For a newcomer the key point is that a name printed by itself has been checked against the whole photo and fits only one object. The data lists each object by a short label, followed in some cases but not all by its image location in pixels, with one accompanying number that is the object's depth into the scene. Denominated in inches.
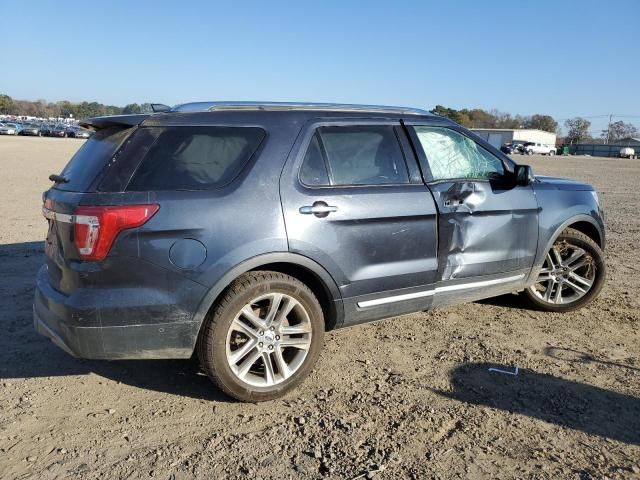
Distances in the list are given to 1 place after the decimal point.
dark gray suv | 122.1
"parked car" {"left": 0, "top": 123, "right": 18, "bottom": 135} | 2536.2
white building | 3875.5
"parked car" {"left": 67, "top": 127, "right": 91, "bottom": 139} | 2764.3
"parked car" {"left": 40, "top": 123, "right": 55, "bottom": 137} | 2768.2
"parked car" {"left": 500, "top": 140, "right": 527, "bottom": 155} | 2766.2
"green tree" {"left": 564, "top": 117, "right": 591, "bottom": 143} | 4945.9
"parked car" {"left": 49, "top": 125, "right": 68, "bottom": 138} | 2755.9
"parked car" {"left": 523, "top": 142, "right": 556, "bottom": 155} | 2945.4
